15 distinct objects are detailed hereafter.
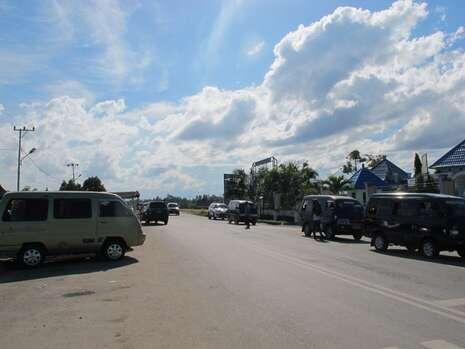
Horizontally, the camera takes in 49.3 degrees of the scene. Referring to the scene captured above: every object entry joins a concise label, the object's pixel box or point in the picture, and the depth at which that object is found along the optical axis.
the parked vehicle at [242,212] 39.16
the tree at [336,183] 48.06
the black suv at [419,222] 15.22
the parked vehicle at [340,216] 23.91
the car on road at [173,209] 64.94
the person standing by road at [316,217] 24.16
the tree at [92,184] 74.12
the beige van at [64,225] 13.66
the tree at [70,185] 83.19
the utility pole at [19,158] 58.93
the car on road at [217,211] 51.84
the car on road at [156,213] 38.47
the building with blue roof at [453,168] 30.22
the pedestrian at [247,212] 33.91
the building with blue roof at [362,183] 46.25
